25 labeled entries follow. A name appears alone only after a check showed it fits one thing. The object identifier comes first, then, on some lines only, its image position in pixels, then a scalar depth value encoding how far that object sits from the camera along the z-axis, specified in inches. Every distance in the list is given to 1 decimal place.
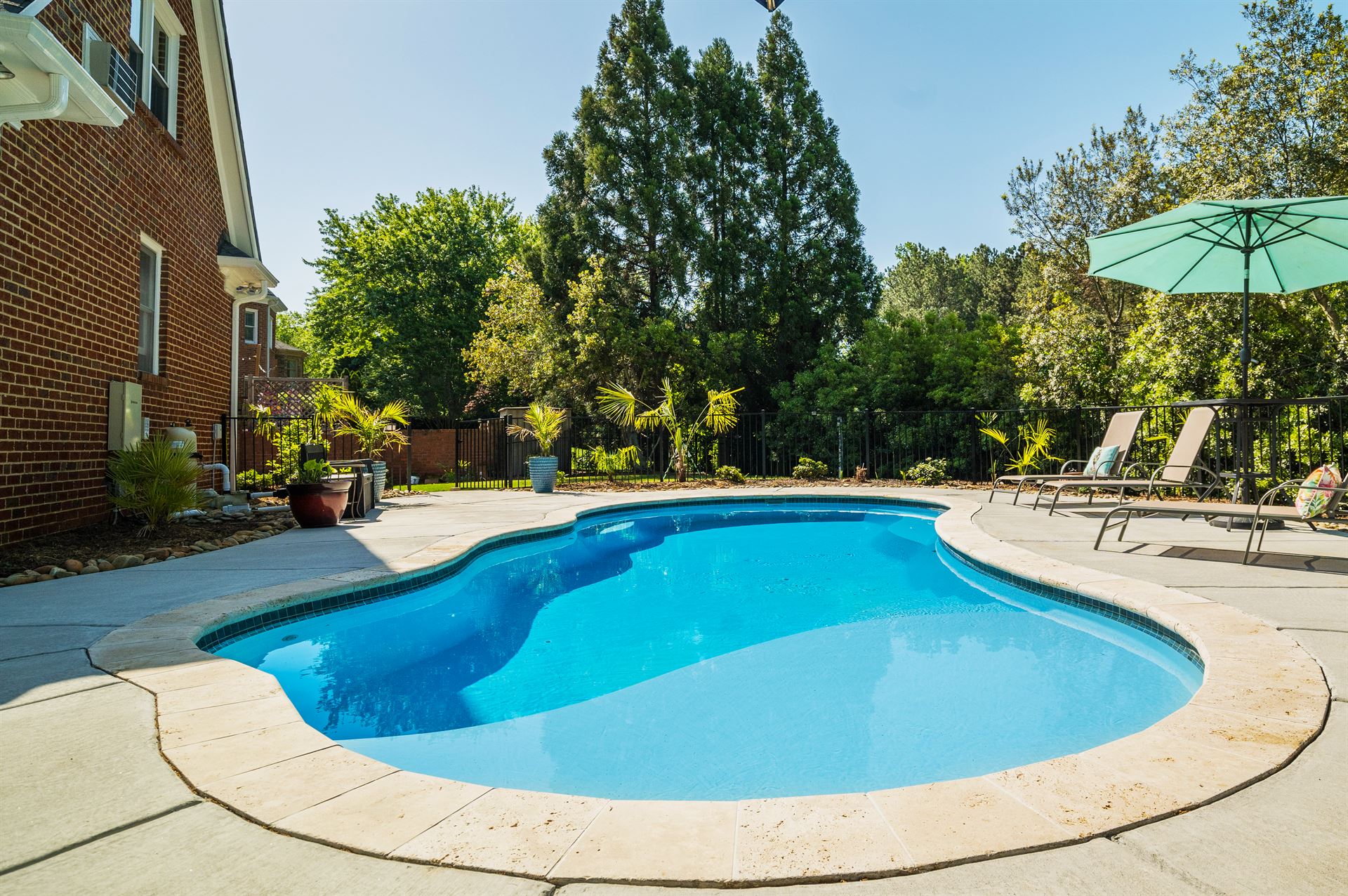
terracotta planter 293.6
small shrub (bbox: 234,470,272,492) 428.8
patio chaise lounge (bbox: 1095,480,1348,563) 182.5
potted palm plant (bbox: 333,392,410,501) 378.0
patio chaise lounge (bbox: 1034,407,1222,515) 250.1
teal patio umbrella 241.3
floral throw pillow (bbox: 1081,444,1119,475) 301.3
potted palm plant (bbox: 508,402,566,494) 490.0
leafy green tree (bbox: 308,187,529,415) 1110.4
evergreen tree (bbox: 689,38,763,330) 678.5
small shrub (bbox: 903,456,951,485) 505.4
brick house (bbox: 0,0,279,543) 204.8
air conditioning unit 203.0
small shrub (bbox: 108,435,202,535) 236.7
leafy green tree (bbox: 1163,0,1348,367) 361.4
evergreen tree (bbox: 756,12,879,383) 690.8
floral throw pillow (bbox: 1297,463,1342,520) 207.4
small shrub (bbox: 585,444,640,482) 582.2
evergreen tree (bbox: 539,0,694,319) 660.1
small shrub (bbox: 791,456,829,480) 551.8
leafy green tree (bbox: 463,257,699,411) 625.9
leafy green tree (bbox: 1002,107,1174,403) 492.1
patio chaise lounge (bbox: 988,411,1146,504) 299.3
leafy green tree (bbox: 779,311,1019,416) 557.6
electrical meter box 264.2
